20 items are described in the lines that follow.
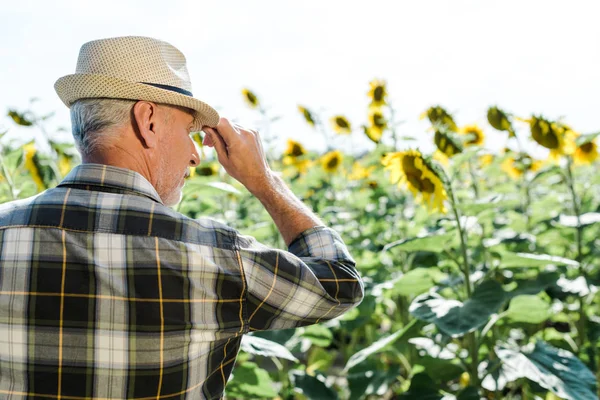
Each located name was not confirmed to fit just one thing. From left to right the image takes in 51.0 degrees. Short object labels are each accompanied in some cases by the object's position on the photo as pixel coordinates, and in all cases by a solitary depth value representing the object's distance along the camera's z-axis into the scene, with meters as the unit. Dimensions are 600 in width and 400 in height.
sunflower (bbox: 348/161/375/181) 5.02
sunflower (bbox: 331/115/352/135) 4.55
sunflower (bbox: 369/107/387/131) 3.93
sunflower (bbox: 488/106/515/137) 2.71
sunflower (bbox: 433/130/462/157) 2.46
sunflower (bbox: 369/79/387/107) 4.01
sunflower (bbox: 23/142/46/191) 3.04
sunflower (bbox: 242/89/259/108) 4.09
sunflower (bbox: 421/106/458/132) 3.03
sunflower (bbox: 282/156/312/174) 4.99
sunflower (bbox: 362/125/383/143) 3.91
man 1.05
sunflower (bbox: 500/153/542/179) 4.23
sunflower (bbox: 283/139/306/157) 5.01
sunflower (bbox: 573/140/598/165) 3.46
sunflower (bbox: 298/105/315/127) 4.50
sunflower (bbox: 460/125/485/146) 3.79
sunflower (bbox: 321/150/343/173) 4.94
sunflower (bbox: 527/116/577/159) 2.59
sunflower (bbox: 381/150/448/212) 2.18
